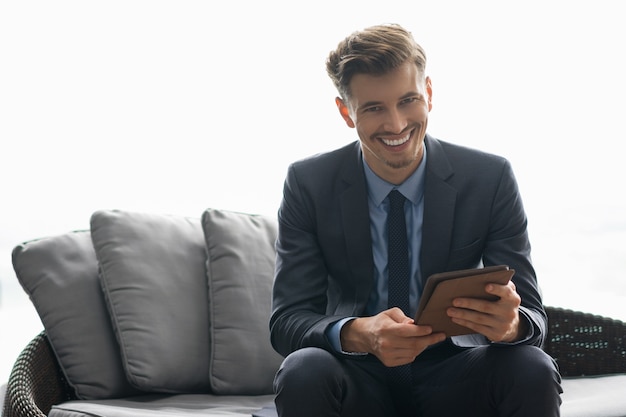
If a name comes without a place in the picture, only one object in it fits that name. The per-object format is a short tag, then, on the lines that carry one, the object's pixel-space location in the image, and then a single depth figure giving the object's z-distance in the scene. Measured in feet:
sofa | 8.05
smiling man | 5.98
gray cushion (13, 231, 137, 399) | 8.04
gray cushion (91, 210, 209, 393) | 8.19
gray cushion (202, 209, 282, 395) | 8.37
